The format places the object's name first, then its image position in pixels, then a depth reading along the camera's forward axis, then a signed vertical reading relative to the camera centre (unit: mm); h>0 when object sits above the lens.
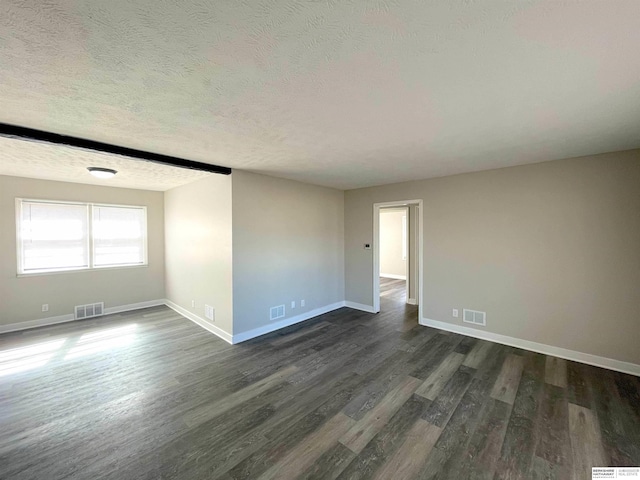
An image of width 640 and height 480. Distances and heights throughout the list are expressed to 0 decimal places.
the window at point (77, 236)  4410 +3
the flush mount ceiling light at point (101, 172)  3479 +877
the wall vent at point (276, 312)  4300 -1307
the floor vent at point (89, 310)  4773 -1408
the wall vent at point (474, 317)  3903 -1270
